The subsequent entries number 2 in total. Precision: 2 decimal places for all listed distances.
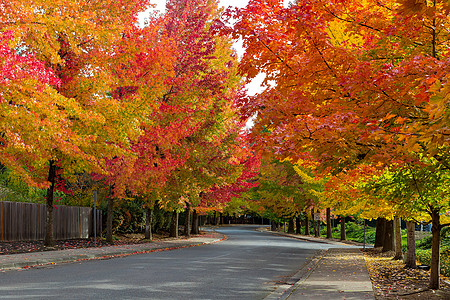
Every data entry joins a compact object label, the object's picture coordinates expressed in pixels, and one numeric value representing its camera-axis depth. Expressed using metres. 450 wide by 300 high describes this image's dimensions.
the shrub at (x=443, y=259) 16.78
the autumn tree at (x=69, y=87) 14.01
